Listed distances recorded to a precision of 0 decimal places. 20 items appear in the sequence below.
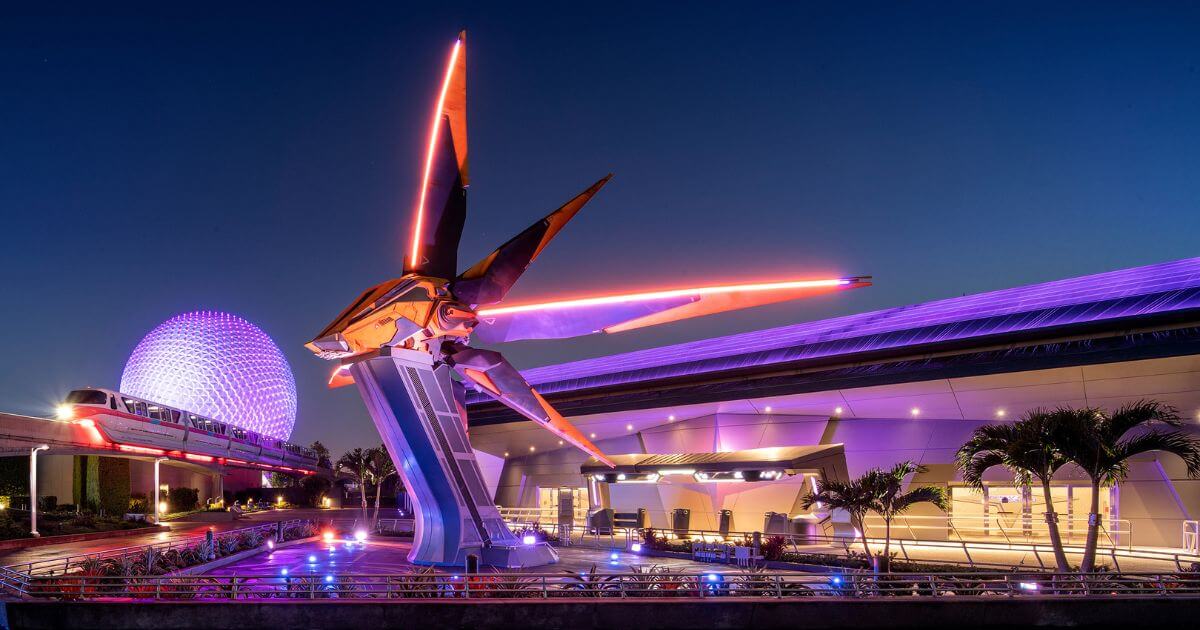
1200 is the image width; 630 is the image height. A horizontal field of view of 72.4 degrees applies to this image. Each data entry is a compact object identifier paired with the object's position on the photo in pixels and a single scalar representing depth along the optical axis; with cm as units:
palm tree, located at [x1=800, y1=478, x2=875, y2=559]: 2292
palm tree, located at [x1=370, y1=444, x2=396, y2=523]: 5327
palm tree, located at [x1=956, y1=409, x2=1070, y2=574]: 1933
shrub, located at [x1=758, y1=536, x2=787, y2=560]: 2686
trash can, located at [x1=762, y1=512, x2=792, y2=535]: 3145
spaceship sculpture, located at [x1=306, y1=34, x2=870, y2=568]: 2405
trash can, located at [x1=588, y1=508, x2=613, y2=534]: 3759
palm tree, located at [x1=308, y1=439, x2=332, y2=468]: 13188
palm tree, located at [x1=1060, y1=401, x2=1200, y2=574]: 1862
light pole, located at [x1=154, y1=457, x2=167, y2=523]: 4938
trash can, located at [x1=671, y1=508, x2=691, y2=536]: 3553
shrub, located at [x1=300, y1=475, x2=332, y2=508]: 9475
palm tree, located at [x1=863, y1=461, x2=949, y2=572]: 2230
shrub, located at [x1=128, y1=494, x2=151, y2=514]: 5700
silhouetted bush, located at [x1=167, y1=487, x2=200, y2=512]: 6631
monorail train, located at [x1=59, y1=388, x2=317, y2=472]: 4297
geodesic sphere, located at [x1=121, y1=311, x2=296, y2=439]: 6806
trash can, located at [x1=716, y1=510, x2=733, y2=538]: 3338
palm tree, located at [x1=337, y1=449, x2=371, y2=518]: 5547
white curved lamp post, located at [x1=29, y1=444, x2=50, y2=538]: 3506
